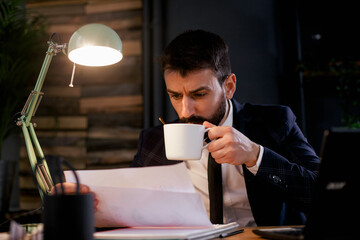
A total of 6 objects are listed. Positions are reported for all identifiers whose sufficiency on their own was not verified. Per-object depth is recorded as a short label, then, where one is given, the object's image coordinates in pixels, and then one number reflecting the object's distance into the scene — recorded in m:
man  1.39
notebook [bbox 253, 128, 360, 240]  0.59
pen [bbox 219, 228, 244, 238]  0.81
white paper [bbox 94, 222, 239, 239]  0.67
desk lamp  1.04
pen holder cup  0.58
